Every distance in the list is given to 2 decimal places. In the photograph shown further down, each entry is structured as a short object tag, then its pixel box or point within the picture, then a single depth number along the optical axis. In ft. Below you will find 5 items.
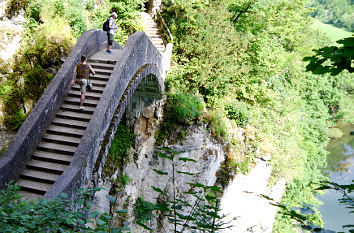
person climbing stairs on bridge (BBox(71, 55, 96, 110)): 22.65
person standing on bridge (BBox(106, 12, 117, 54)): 30.45
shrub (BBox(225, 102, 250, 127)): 44.93
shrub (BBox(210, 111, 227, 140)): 41.65
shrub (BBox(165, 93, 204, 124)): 40.19
